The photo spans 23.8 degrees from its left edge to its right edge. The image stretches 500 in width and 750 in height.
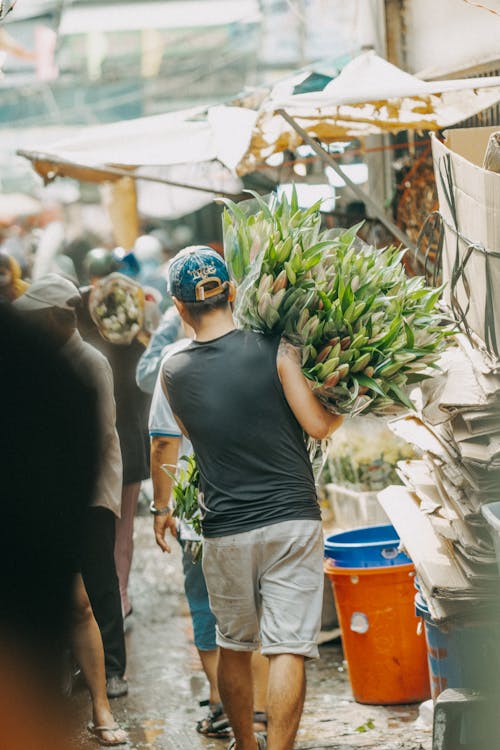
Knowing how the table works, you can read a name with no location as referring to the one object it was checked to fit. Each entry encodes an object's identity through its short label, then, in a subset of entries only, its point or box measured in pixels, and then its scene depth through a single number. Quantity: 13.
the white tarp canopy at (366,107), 6.10
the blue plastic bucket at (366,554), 6.14
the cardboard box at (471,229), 4.61
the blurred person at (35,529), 3.62
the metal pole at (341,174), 6.79
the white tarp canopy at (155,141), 7.73
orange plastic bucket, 6.08
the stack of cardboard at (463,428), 4.63
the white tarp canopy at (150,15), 24.64
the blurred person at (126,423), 7.64
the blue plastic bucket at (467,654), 4.93
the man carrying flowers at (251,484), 4.78
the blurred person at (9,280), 7.70
